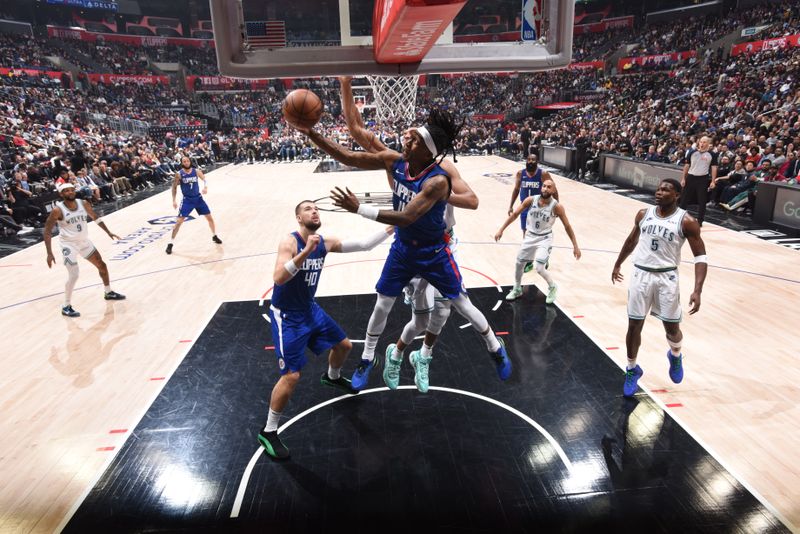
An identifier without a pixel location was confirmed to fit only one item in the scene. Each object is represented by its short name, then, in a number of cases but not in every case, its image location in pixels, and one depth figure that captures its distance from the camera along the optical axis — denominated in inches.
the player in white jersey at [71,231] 245.5
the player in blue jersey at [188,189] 358.6
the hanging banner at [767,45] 800.3
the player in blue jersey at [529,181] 283.3
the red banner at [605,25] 1395.2
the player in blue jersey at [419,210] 134.1
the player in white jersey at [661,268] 156.2
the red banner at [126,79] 1278.3
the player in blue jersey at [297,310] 142.6
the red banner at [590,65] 1282.0
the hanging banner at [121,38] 1368.8
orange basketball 140.0
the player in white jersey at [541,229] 244.8
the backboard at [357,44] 162.2
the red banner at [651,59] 1073.5
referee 356.8
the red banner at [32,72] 989.4
